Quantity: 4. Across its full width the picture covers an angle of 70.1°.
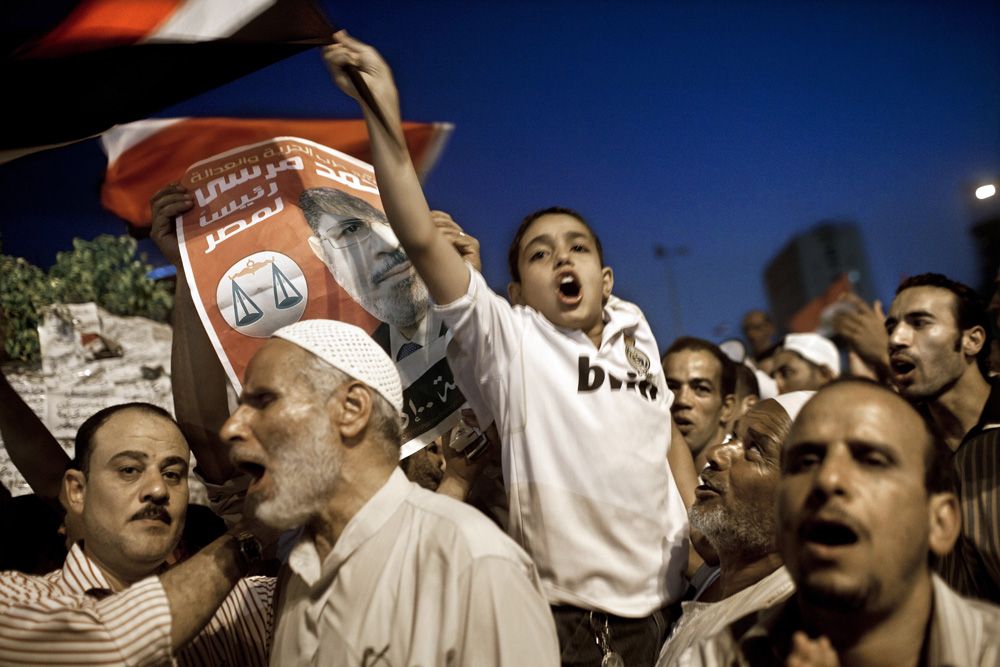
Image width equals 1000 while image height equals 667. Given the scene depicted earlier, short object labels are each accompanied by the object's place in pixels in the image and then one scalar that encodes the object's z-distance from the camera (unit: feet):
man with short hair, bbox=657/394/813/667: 7.48
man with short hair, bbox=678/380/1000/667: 4.61
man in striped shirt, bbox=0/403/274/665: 6.49
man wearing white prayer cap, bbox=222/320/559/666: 5.54
